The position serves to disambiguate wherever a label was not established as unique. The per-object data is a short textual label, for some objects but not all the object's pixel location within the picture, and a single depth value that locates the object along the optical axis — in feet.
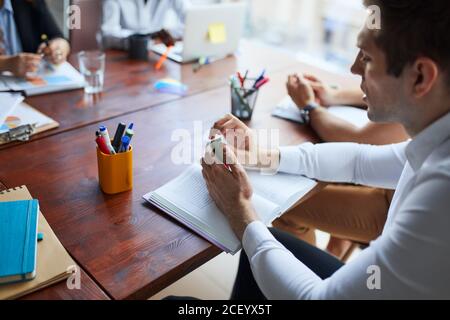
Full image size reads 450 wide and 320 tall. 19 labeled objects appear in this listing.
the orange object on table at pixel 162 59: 5.92
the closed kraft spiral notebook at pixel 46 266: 2.46
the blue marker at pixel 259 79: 4.70
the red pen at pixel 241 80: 4.73
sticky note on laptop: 6.11
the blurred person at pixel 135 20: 6.34
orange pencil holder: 3.27
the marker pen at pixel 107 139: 3.23
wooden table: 2.78
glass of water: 5.10
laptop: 5.91
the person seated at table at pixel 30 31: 5.39
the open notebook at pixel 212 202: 3.12
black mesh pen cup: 4.62
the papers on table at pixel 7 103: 4.10
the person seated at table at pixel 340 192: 4.46
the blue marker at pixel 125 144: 3.30
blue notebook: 2.49
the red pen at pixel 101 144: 3.25
